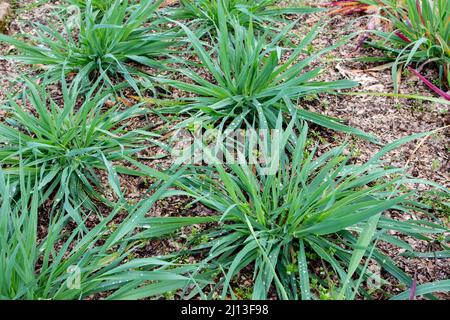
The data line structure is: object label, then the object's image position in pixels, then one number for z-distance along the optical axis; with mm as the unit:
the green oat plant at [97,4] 2623
